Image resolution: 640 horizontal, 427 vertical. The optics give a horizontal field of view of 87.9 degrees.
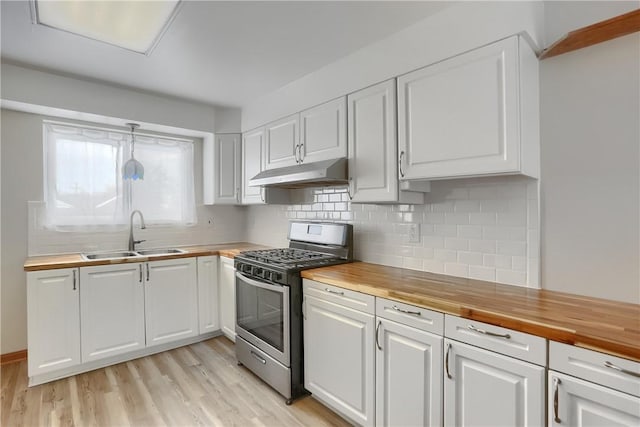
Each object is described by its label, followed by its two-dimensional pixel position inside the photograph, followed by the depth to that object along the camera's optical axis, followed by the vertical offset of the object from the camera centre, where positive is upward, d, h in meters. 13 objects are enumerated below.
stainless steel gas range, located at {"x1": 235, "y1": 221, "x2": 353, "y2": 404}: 2.26 -0.65
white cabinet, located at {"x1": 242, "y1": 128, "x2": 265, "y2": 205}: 3.30 +0.52
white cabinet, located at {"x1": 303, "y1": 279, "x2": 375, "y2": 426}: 1.86 -0.83
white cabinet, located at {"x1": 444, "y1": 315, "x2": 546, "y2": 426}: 1.25 -0.67
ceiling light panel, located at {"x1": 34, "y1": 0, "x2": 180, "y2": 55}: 1.79 +1.13
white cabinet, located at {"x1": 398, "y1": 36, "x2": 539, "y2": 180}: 1.58 +0.51
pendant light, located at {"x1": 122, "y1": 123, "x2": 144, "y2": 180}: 3.21 +0.43
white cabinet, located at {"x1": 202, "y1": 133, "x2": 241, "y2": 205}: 3.66 +0.49
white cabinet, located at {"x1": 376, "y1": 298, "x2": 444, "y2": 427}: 1.55 -0.76
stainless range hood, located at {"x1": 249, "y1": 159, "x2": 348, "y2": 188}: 2.32 +0.29
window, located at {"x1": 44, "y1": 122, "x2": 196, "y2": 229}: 3.03 +0.34
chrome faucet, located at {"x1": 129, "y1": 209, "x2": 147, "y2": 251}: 3.34 -0.19
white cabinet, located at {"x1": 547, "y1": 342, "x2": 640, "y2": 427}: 1.05 -0.59
